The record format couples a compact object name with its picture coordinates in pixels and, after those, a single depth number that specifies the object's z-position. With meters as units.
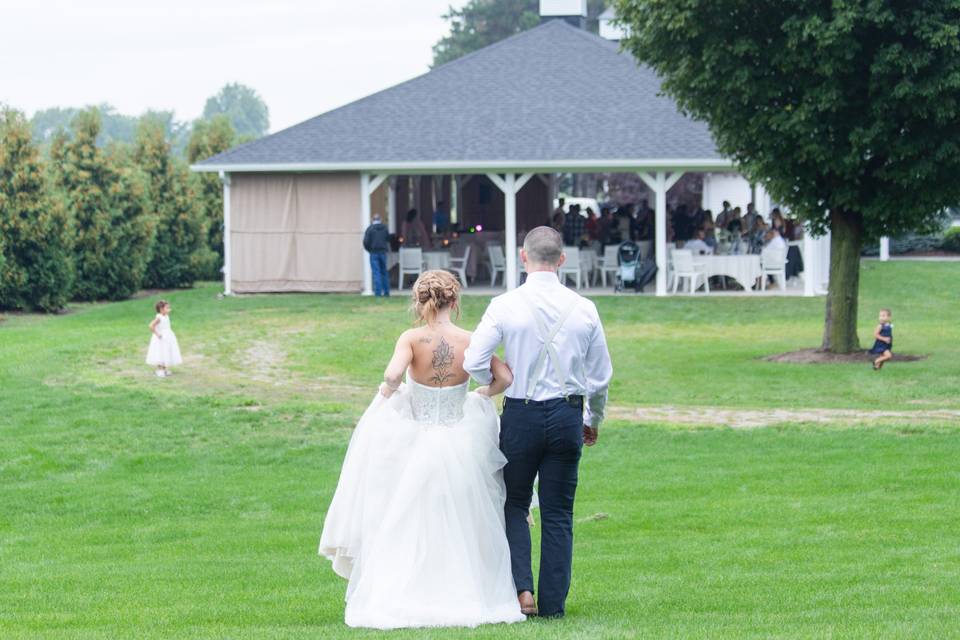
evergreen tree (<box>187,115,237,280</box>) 38.25
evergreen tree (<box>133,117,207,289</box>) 35.88
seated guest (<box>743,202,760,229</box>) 31.00
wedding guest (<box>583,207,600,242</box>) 32.47
